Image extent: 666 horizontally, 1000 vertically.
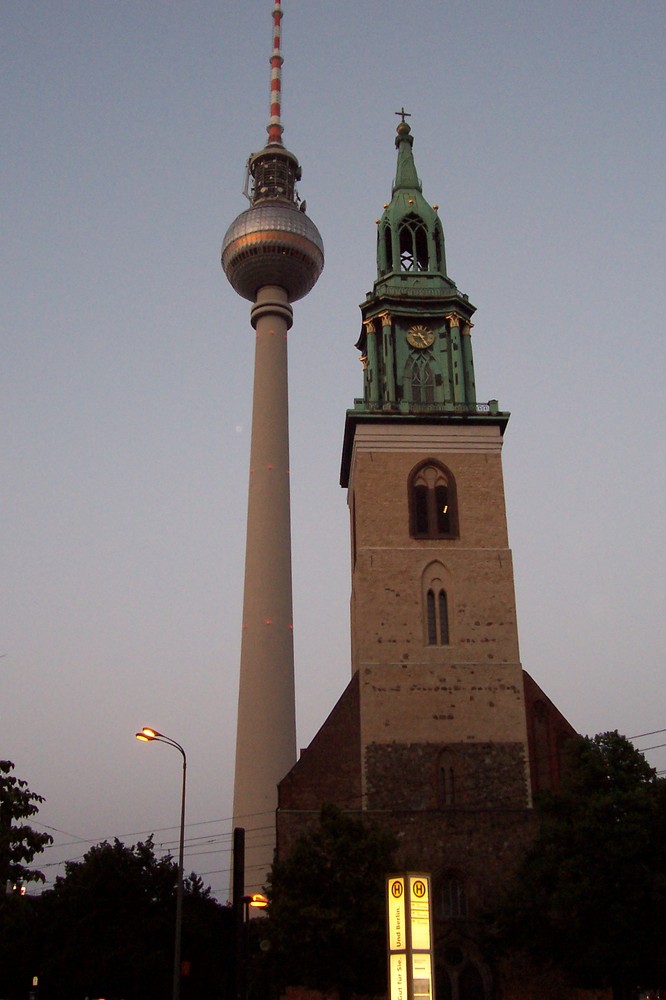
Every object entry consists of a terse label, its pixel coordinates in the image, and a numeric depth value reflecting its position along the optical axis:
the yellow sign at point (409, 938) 20.41
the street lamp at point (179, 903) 30.39
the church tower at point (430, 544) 46.34
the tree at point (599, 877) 32.97
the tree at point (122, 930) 41.12
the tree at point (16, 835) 25.75
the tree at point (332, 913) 35.38
